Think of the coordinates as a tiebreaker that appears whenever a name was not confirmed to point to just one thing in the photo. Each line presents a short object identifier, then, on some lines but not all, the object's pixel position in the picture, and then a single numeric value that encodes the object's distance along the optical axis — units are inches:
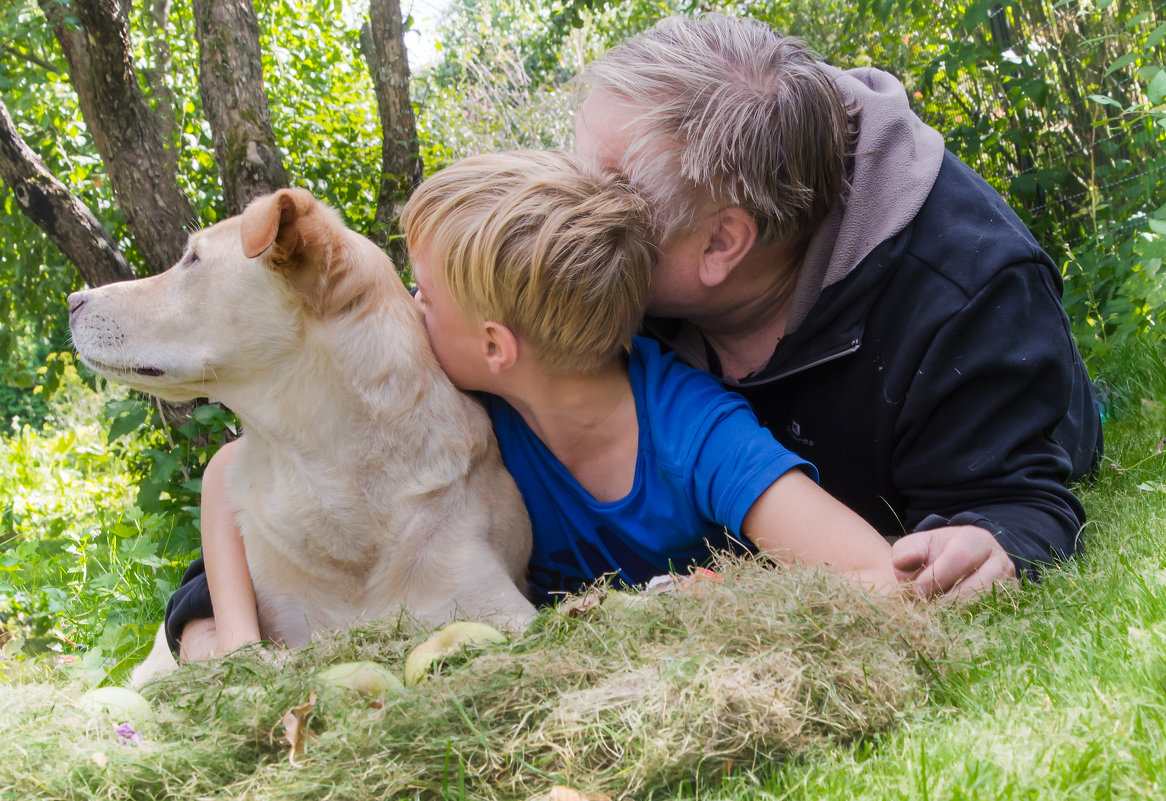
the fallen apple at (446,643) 78.0
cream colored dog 103.2
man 105.1
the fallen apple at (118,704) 73.6
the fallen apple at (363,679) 74.3
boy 97.8
